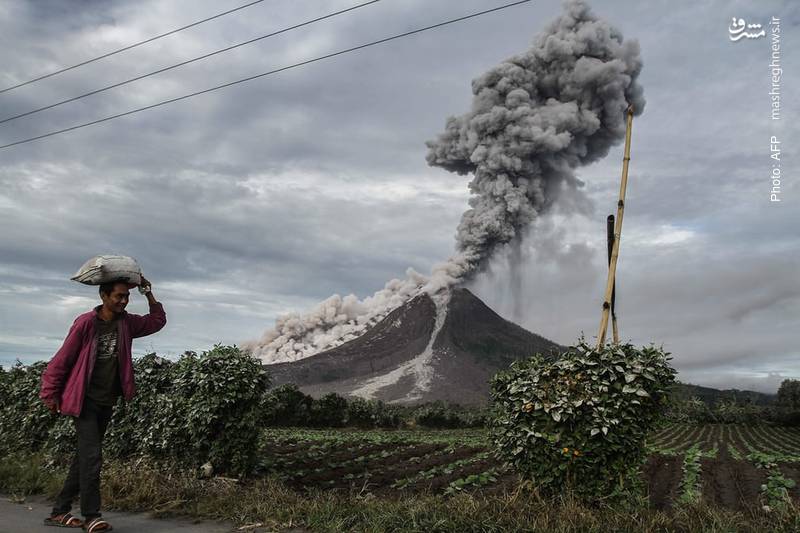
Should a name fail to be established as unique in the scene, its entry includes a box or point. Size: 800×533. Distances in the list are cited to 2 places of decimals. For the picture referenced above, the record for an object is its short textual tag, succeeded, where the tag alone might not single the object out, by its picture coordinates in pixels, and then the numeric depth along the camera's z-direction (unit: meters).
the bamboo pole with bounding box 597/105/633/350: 7.19
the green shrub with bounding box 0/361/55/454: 10.76
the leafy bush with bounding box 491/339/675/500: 6.07
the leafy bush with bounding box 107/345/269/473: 8.12
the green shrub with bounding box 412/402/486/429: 45.50
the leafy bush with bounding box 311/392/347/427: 37.69
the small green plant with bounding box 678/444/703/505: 10.03
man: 5.39
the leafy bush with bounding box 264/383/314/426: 36.09
